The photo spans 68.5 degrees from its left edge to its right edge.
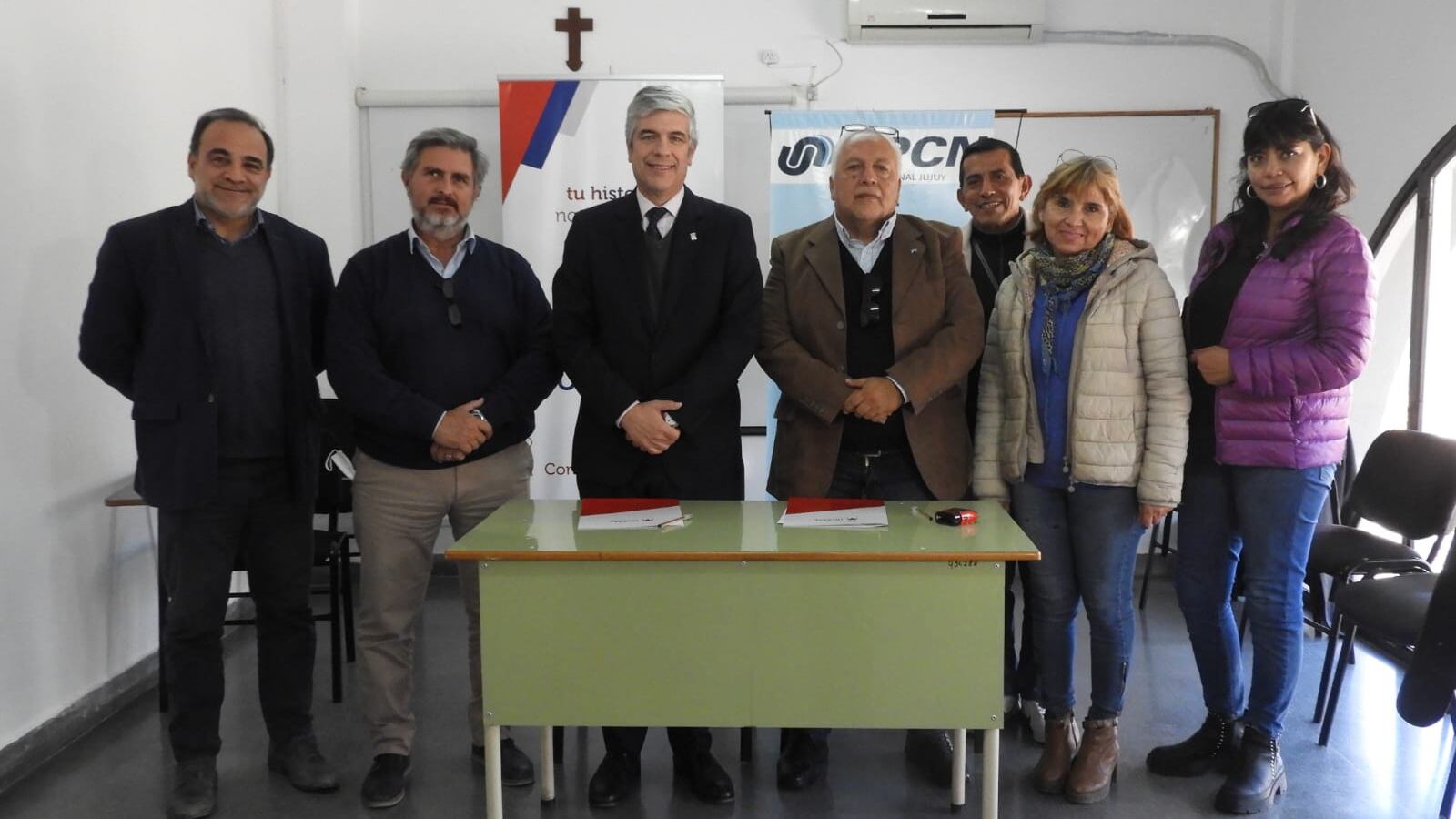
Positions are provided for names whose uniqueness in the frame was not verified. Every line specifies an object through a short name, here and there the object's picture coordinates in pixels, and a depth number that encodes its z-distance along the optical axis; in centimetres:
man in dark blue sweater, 272
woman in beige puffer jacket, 254
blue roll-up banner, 475
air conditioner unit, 493
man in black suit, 264
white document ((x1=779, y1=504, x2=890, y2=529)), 244
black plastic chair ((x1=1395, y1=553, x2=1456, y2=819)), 163
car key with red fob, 243
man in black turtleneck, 316
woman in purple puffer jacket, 250
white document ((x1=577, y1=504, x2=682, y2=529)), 244
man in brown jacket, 271
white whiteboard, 506
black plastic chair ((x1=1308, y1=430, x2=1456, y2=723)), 324
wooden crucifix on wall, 503
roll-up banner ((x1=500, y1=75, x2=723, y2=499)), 470
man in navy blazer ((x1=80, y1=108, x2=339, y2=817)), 259
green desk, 228
